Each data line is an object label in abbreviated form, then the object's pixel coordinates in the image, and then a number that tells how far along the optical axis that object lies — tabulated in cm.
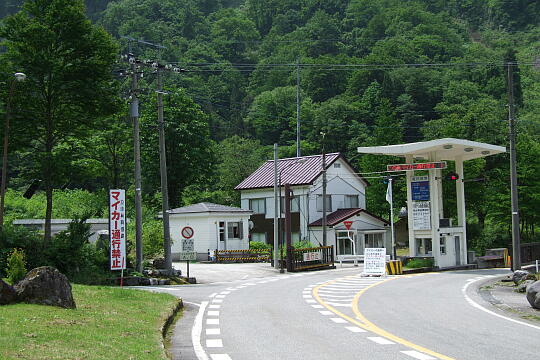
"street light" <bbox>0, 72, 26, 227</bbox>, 2708
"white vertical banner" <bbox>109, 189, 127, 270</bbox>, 2669
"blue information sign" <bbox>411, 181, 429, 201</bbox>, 3953
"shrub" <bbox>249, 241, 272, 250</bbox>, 5172
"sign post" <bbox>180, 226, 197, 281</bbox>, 2817
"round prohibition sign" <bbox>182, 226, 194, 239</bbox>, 2809
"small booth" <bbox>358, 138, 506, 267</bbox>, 3922
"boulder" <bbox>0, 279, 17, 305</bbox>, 1326
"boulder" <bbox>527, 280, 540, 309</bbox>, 1728
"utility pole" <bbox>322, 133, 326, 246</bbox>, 4428
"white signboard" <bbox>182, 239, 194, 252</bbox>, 2843
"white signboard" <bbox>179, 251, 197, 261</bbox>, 2881
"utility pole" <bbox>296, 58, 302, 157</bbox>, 7499
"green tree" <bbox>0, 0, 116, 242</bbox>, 2972
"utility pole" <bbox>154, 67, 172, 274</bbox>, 3064
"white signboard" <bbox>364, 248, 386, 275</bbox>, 3419
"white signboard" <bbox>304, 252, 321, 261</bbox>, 4019
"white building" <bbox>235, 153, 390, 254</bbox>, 5406
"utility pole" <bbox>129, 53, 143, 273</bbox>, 2944
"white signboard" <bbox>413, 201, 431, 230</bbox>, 3938
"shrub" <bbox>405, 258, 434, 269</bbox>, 3828
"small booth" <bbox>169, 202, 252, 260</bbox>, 4903
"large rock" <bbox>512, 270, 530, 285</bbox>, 2502
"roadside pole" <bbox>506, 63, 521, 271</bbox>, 3053
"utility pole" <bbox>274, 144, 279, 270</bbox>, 3903
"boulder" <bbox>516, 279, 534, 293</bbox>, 2291
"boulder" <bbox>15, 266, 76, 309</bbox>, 1372
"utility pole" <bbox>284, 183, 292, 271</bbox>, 3747
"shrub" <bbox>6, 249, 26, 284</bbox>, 1875
